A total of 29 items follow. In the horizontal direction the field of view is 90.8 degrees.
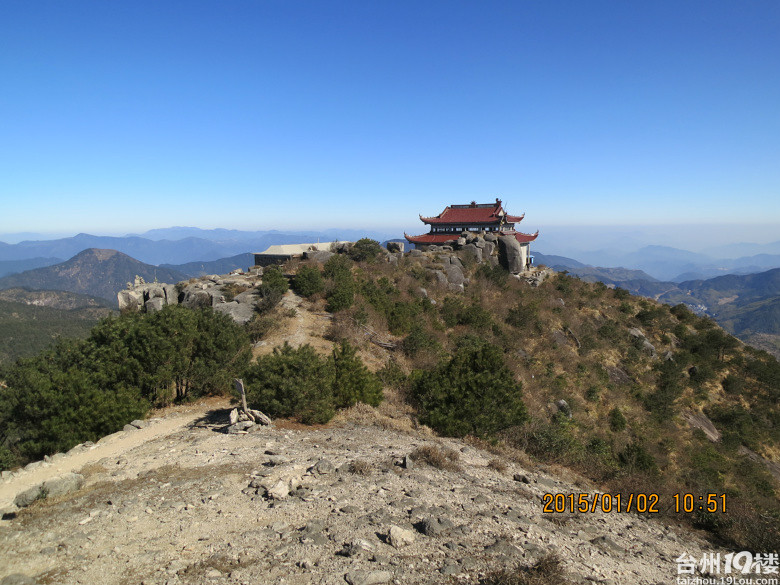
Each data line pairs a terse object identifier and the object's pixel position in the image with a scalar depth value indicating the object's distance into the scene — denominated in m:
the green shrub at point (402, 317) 19.55
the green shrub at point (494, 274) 27.75
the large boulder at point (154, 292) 20.17
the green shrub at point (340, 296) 19.44
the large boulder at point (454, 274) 26.70
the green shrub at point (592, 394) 19.22
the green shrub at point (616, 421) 17.67
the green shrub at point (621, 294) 29.42
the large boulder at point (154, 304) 18.83
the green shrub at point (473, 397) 10.58
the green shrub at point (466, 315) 22.22
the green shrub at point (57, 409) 9.36
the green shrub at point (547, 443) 10.08
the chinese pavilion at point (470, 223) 34.69
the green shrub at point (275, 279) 19.67
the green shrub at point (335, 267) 21.75
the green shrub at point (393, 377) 13.38
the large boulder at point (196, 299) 19.49
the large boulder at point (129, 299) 19.09
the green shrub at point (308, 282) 20.59
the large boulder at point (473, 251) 29.97
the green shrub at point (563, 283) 28.97
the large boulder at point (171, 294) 20.09
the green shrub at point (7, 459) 8.87
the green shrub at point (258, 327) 16.58
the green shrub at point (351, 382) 11.37
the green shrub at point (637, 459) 12.32
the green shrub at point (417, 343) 17.17
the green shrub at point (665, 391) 19.53
